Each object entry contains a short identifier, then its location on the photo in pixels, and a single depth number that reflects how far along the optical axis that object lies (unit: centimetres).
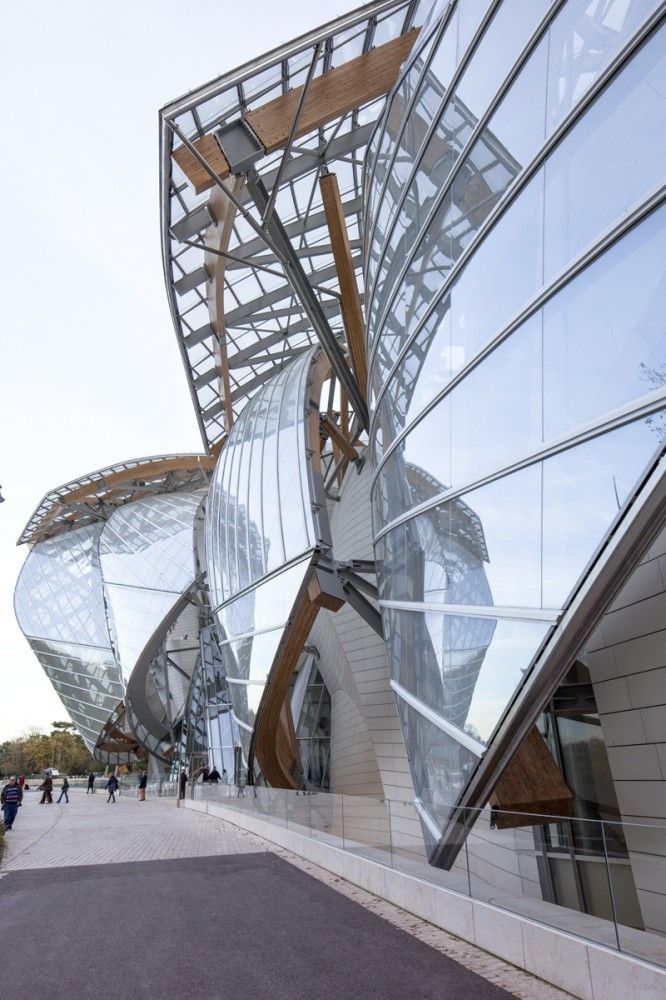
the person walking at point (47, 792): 3625
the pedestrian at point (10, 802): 1988
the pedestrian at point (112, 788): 3562
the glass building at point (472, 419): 600
